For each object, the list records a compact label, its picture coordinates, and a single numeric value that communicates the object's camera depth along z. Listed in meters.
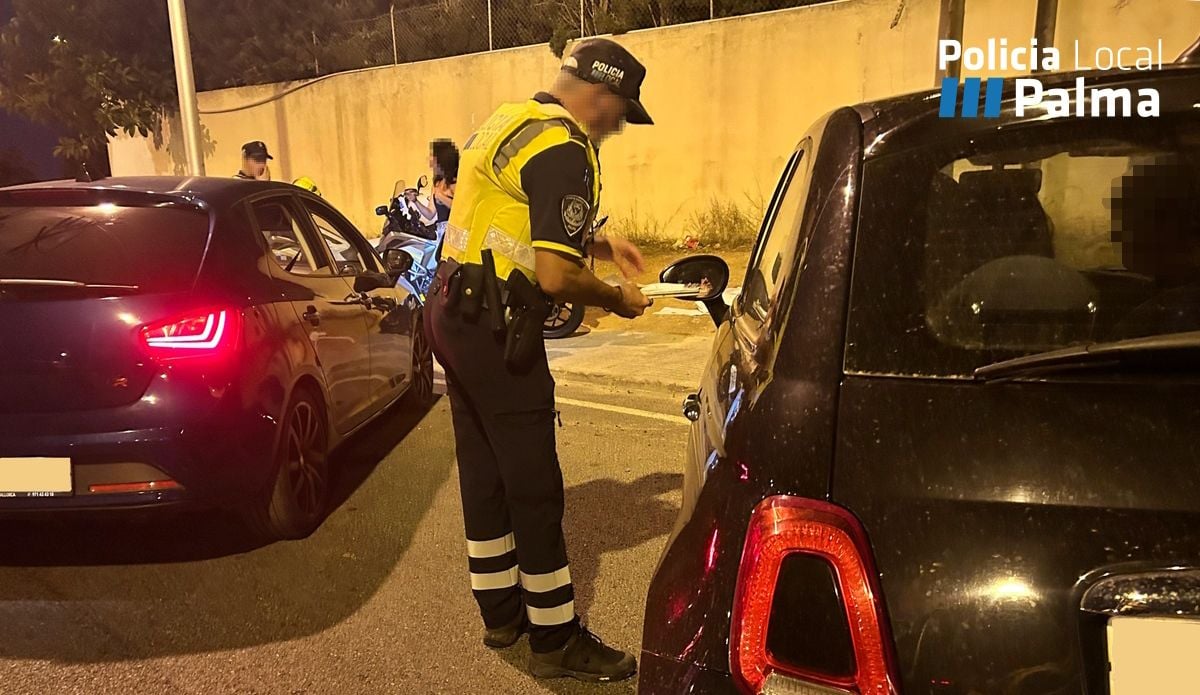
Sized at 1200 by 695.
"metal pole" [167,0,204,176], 9.87
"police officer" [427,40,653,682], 2.41
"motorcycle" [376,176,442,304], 8.01
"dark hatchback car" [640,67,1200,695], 1.16
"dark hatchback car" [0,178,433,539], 3.10
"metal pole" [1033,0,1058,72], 8.63
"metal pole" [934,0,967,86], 9.02
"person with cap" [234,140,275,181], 8.14
